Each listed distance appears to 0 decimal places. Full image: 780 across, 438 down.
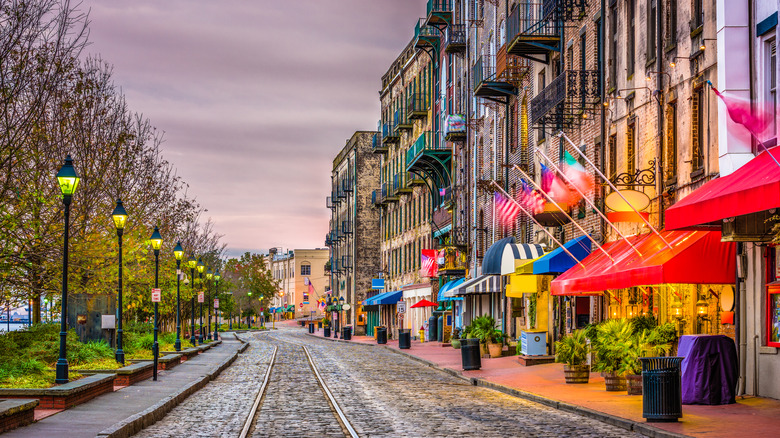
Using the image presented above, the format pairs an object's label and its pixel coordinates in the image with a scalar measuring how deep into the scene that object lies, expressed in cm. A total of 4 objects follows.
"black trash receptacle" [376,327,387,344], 6084
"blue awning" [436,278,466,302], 5058
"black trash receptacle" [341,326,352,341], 7100
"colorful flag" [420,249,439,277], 5578
